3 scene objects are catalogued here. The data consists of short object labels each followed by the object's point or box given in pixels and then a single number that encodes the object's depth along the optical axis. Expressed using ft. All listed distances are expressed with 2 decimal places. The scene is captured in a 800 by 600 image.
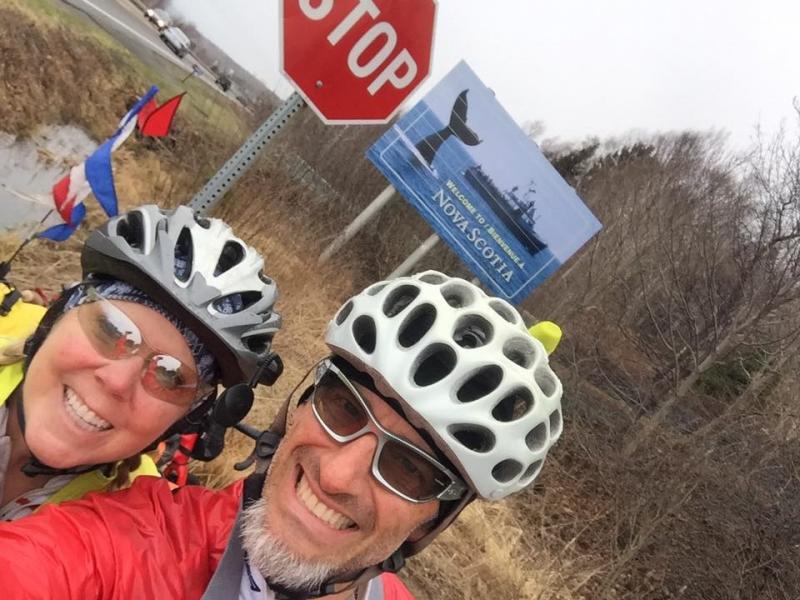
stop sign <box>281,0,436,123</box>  6.68
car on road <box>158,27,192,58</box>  80.74
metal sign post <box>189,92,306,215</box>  6.87
